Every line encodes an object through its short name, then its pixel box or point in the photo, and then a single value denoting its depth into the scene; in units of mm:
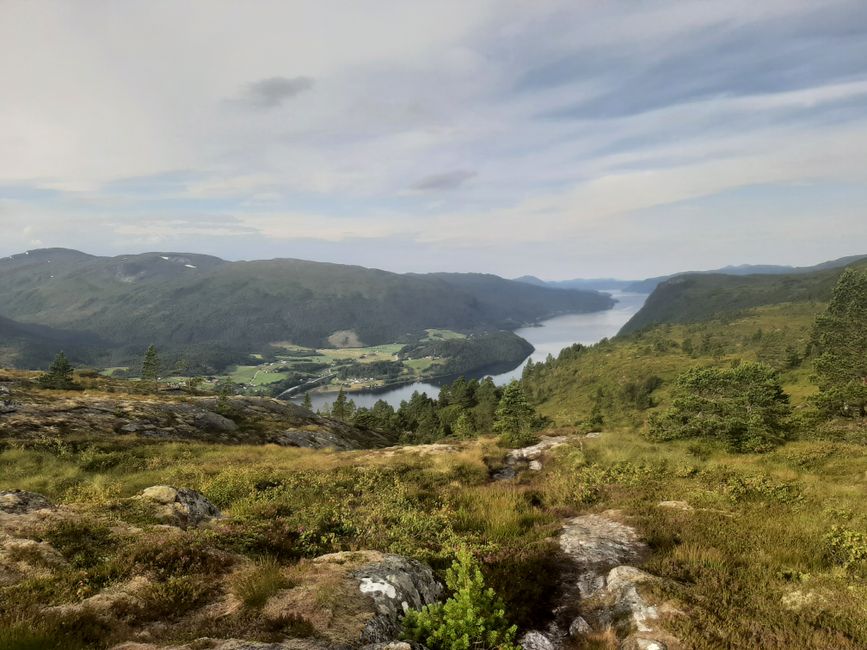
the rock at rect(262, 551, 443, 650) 6723
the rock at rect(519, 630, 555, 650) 7425
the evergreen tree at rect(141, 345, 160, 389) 106250
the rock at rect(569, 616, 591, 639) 7851
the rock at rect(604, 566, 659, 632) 7656
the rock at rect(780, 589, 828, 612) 7840
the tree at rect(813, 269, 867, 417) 39125
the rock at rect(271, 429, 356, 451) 46219
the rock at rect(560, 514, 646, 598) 9781
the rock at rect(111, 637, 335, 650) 5789
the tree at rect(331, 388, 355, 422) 129750
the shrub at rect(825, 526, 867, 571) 9512
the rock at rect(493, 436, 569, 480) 24109
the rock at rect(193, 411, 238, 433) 44375
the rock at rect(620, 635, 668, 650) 6773
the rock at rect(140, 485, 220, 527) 12359
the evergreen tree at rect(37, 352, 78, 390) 54062
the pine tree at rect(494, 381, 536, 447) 57750
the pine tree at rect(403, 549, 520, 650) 6465
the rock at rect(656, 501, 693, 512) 14203
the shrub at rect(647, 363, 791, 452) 25969
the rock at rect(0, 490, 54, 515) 10984
